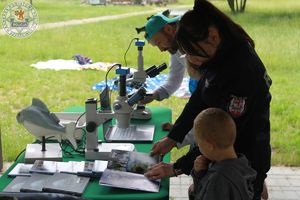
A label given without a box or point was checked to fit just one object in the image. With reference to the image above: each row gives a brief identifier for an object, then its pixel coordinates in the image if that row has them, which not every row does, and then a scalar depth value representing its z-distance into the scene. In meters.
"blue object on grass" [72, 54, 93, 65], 6.29
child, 1.42
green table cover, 1.63
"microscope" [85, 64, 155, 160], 1.93
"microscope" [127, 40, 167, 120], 2.46
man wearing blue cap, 2.16
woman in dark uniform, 1.51
